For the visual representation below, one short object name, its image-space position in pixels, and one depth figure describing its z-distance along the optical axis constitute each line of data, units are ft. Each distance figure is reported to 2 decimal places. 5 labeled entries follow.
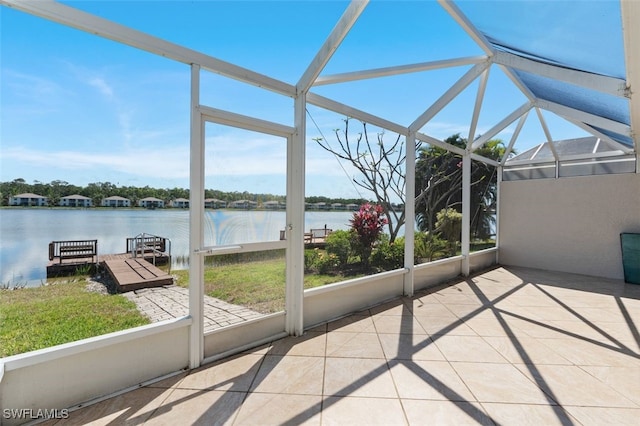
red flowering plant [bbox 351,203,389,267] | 13.99
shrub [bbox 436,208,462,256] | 19.10
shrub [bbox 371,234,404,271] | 14.37
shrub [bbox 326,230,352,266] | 12.94
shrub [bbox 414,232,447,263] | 16.79
